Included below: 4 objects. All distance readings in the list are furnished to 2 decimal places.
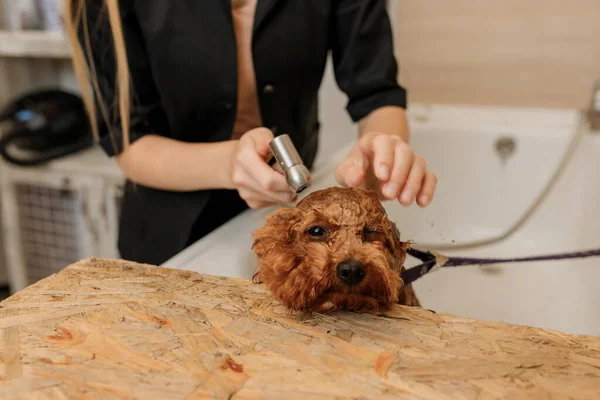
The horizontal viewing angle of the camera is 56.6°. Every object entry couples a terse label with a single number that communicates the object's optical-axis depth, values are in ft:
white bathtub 2.23
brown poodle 1.42
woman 2.39
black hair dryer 4.52
